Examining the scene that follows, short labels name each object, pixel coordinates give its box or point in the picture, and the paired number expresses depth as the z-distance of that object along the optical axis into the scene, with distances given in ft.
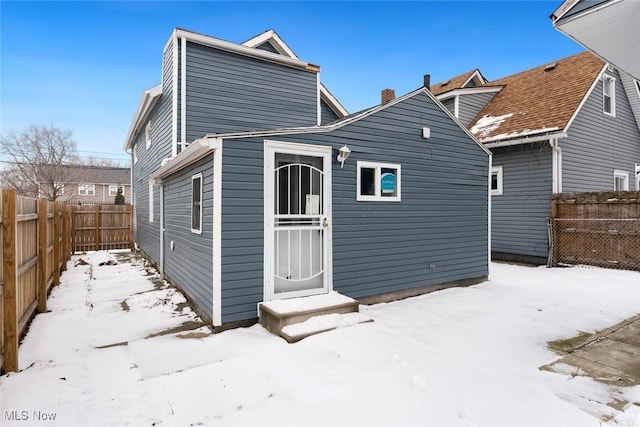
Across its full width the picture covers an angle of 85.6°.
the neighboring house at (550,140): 32.48
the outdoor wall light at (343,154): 17.61
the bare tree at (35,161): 82.53
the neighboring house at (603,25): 9.22
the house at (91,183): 91.37
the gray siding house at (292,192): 15.31
